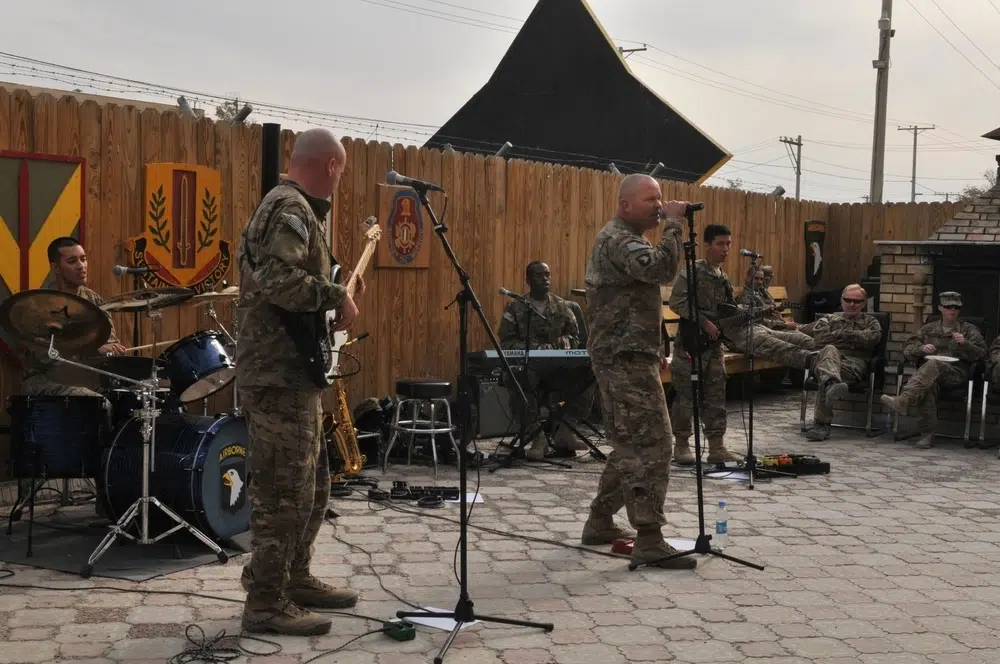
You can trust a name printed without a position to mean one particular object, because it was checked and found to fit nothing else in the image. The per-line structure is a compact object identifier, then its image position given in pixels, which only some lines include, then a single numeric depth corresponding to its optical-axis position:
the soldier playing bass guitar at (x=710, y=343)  9.66
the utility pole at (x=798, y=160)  63.21
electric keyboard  9.38
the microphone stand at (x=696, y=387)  6.06
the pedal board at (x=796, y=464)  9.33
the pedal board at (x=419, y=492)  7.92
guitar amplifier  10.19
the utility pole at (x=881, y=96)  23.78
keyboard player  9.59
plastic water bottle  6.80
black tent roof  20.70
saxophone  8.23
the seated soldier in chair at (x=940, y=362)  11.32
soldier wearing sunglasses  11.60
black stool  9.07
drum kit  6.11
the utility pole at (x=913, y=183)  74.34
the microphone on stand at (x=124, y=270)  7.24
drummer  6.71
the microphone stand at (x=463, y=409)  4.82
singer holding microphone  6.12
